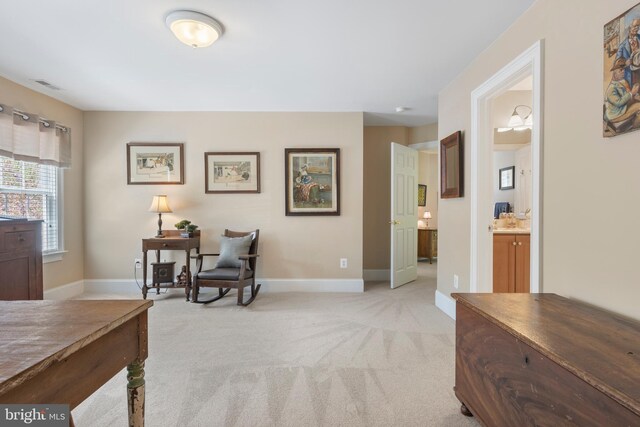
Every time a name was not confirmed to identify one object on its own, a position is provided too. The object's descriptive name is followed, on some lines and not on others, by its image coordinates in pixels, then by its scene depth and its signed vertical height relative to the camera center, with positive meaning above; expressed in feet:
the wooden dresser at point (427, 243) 20.01 -2.21
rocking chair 10.83 -2.26
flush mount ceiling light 6.39 +4.08
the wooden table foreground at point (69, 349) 2.33 -1.23
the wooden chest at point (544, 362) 2.77 -1.68
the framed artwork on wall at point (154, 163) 12.88 +2.05
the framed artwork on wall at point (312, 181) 12.99 +1.29
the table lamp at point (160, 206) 12.08 +0.18
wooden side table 11.64 -1.44
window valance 9.52 +2.51
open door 13.32 -0.16
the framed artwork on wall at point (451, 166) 9.31 +1.48
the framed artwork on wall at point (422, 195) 21.06 +1.09
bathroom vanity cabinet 9.64 -1.60
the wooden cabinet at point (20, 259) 7.81 -1.35
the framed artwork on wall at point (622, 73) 4.10 +1.97
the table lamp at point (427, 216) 21.01 -0.38
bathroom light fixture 10.41 +3.24
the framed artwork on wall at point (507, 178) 12.06 +1.33
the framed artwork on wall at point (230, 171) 12.98 +1.71
